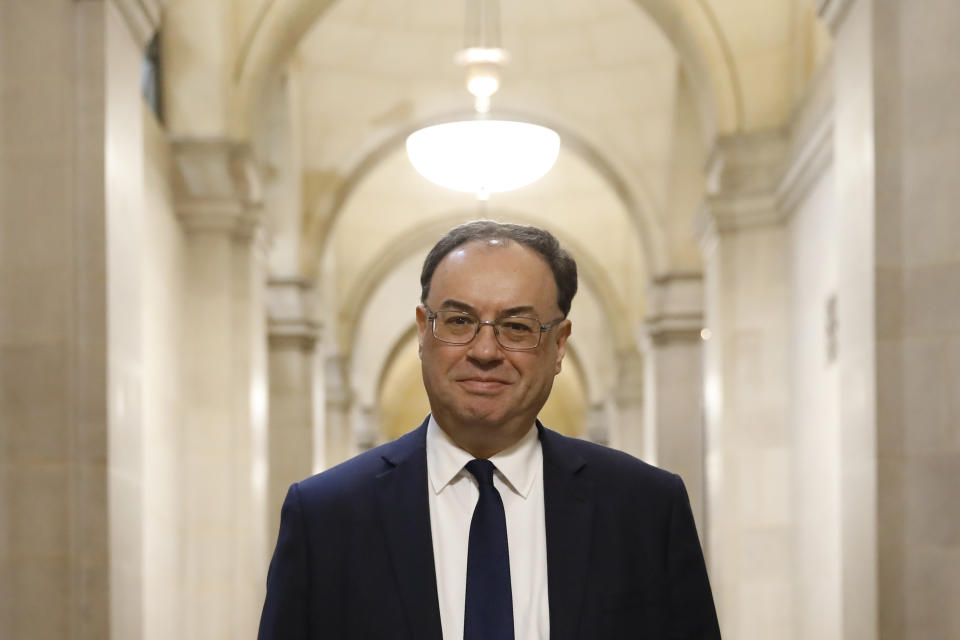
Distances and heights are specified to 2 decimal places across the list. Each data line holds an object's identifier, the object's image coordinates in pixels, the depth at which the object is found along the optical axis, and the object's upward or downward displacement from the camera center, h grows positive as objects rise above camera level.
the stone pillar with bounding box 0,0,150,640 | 5.43 +0.02
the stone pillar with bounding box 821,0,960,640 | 4.98 -0.02
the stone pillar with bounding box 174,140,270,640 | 9.97 -0.50
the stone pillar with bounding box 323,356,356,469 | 20.75 -1.17
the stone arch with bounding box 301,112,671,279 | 15.21 +1.48
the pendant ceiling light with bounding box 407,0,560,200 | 10.12 +1.32
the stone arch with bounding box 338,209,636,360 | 20.78 +0.81
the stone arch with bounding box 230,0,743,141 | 10.19 +2.12
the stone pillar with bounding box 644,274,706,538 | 15.17 -0.58
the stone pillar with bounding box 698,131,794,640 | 10.01 -0.53
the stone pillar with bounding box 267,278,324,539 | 14.88 -0.75
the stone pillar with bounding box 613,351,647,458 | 20.70 -1.19
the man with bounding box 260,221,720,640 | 2.40 -0.35
